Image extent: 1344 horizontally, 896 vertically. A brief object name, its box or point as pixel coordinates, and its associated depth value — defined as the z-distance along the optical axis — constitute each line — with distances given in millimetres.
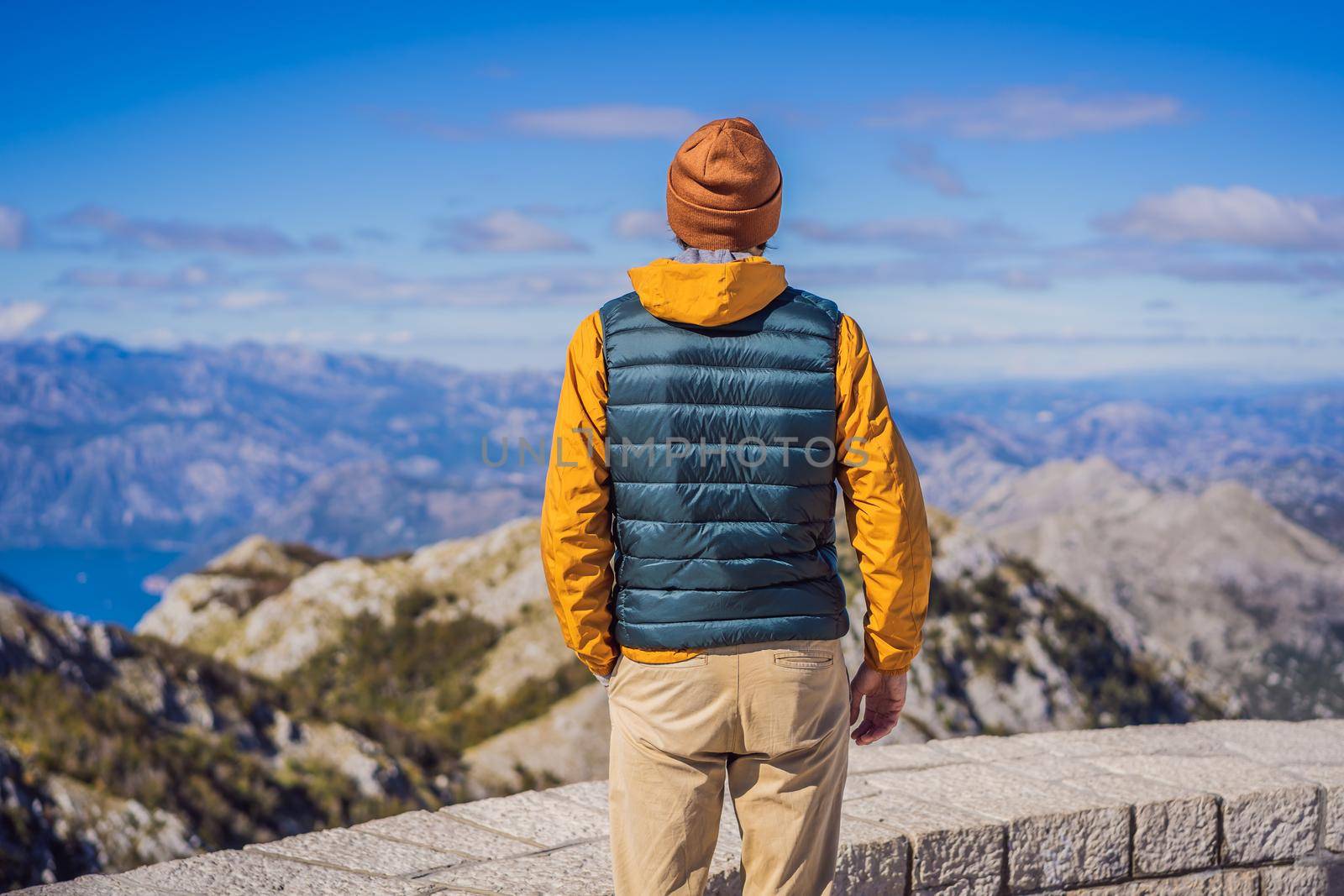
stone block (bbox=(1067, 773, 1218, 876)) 4016
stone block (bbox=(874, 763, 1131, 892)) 3855
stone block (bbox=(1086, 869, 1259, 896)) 4023
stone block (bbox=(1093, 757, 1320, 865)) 4152
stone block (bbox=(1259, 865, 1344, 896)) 4230
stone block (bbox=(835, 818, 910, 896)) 3490
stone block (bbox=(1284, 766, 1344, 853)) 4285
